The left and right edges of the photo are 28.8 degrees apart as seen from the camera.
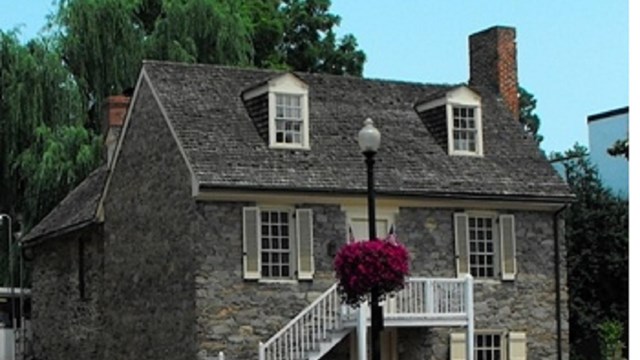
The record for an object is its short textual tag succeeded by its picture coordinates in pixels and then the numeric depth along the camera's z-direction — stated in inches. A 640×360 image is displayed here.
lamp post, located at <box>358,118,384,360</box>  603.5
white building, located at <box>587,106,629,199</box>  1424.7
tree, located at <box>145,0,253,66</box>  1498.5
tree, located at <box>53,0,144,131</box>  1434.5
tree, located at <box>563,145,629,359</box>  1348.4
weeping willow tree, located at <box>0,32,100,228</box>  1342.3
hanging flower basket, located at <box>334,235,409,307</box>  625.3
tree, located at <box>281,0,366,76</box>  1926.7
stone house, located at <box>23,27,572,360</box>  896.9
